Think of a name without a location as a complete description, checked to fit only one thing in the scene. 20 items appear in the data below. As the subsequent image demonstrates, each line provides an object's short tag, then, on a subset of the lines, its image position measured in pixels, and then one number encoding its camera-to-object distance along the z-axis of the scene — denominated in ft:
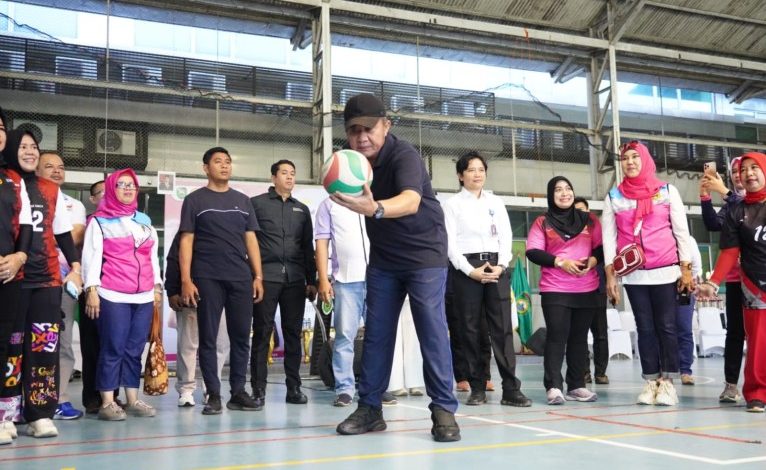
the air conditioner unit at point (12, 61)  30.40
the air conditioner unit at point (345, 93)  36.45
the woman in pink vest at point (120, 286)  13.52
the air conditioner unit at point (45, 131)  30.37
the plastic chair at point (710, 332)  31.68
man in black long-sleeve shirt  15.53
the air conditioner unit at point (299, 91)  35.96
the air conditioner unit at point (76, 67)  31.63
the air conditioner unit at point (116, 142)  31.83
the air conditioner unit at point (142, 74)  32.71
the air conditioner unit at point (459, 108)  38.24
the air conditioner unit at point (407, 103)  37.29
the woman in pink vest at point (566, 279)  14.94
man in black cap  10.41
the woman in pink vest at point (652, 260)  14.19
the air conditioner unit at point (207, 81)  33.99
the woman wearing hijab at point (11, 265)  10.59
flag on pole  37.76
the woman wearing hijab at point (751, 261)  13.26
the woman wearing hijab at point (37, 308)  11.23
